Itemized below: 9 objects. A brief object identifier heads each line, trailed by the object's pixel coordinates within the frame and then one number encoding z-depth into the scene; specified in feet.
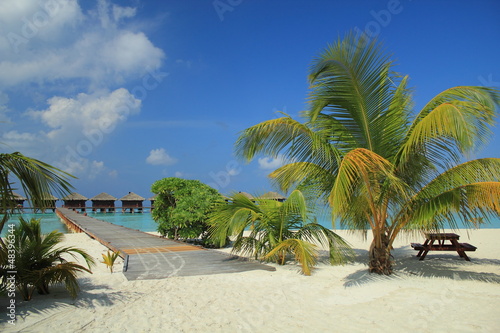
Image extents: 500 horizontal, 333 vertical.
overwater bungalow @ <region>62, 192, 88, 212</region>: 161.25
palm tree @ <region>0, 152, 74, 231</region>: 12.58
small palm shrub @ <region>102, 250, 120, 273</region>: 21.39
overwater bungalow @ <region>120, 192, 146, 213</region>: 169.55
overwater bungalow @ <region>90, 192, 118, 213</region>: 165.58
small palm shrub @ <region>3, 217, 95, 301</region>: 14.82
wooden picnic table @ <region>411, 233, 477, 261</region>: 26.58
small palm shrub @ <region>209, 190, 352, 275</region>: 24.59
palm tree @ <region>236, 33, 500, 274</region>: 17.99
